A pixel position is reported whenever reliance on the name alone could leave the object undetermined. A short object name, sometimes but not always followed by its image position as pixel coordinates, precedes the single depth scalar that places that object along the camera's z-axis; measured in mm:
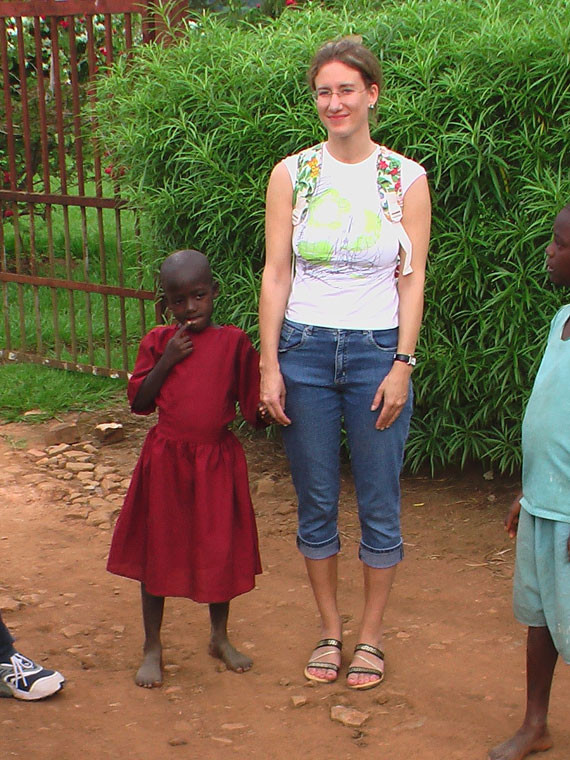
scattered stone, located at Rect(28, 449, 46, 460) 5301
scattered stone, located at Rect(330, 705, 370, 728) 2986
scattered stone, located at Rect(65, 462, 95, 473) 5117
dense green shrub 4094
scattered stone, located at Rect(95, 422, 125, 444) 5477
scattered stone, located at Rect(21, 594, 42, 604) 3811
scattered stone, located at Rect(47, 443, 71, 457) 5340
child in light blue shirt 2561
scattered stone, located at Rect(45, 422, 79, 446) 5469
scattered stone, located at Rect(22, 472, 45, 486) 4996
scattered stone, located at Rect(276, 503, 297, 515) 4664
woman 2953
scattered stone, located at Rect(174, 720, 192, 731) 2992
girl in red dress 3131
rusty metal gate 5715
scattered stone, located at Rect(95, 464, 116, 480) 5082
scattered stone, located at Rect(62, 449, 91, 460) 5273
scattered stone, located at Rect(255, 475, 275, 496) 4883
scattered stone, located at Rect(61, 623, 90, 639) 3562
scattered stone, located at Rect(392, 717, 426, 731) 2965
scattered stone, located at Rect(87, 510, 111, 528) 4559
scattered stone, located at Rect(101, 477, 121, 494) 4930
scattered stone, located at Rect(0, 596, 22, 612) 3725
